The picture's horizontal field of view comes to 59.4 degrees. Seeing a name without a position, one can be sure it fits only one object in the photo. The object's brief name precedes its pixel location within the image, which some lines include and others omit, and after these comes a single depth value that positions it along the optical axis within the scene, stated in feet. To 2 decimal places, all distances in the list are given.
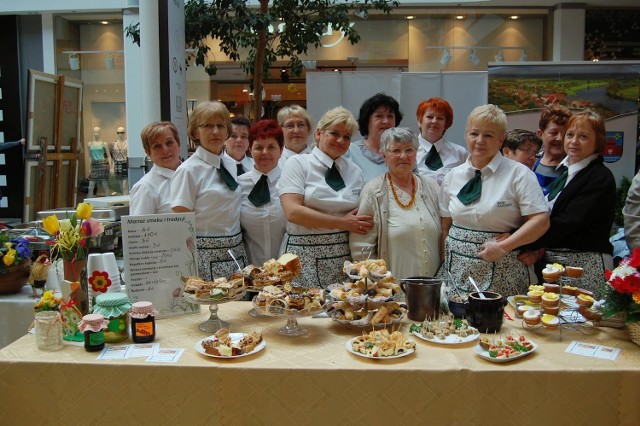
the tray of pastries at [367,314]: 6.72
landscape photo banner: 21.85
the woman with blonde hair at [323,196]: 9.12
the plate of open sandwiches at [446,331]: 6.42
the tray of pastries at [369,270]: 6.75
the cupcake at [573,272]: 7.34
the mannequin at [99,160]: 32.76
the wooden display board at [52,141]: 23.03
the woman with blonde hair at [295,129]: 11.75
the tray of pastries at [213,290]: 6.68
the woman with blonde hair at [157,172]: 9.21
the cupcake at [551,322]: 6.66
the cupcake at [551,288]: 7.00
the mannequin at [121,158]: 32.89
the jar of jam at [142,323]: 6.55
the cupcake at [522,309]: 6.95
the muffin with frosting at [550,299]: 6.77
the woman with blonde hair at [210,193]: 9.05
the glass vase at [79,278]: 7.04
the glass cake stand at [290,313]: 6.50
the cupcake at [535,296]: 6.97
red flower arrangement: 6.18
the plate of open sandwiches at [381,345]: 5.98
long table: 5.72
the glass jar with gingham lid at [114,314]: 6.53
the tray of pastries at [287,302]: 6.51
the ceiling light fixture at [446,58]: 33.06
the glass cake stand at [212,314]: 6.69
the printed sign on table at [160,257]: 7.18
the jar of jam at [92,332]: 6.28
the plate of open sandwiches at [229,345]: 6.07
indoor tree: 19.34
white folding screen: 21.54
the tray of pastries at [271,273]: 6.95
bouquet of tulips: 6.98
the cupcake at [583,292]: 7.20
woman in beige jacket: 8.68
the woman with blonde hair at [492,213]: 8.09
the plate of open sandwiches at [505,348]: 5.90
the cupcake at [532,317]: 6.74
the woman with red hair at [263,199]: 9.89
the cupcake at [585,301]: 6.85
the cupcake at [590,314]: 6.86
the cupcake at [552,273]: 7.15
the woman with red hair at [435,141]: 11.26
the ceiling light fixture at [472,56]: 33.09
